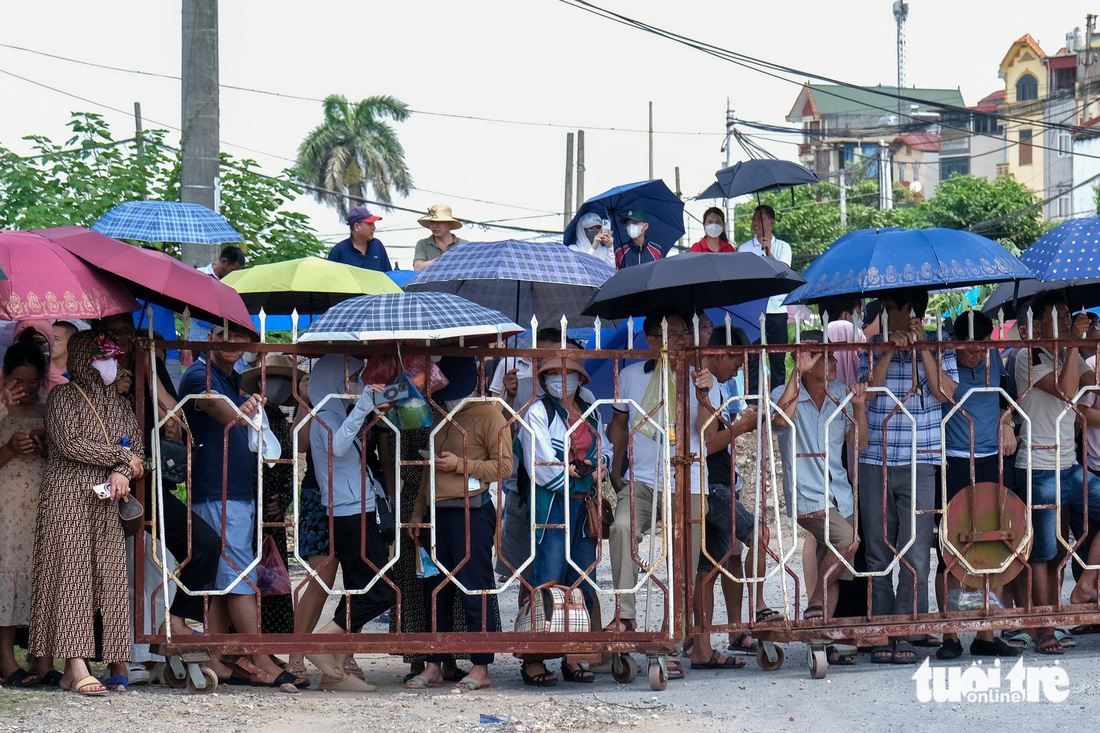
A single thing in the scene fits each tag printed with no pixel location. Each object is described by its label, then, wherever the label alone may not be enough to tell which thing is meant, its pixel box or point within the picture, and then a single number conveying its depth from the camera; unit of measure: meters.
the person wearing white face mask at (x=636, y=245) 18.69
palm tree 90.19
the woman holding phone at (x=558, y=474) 12.74
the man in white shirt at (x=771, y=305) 16.45
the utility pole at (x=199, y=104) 19.44
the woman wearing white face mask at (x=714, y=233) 18.22
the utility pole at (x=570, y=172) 65.19
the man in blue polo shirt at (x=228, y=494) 12.61
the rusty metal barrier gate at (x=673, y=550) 11.96
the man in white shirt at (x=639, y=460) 12.61
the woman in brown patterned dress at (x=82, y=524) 11.46
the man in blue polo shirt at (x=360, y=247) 19.17
